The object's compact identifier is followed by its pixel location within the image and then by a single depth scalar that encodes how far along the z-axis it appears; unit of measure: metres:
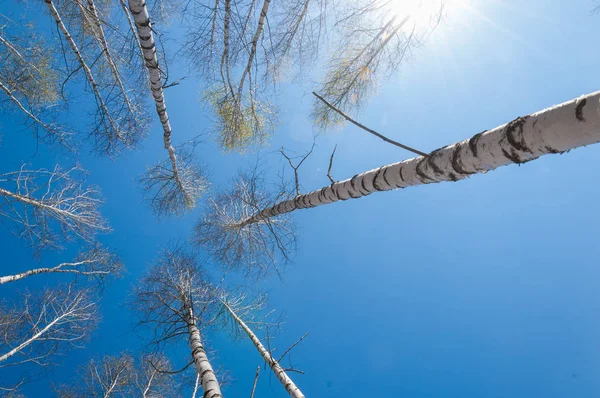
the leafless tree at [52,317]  7.51
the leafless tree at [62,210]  4.63
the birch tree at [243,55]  3.87
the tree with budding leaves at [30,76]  4.59
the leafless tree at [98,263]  7.73
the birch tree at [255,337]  4.18
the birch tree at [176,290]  5.88
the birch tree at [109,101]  3.61
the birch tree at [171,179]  4.60
